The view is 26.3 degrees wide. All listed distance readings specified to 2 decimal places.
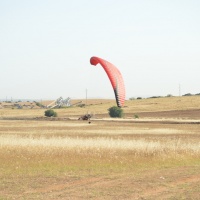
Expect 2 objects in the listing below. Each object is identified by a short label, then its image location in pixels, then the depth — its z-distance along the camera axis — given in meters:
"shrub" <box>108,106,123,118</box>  99.81
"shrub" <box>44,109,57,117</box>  101.79
